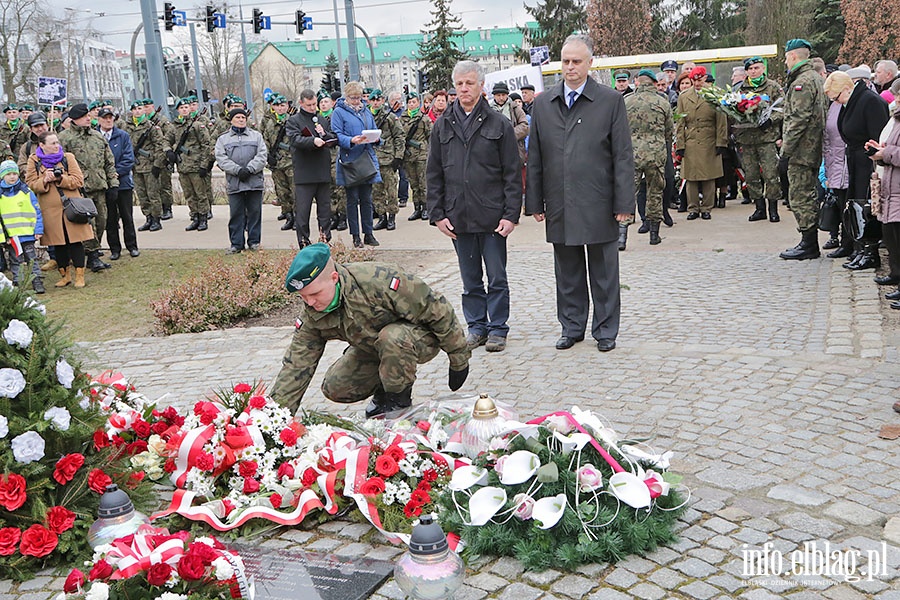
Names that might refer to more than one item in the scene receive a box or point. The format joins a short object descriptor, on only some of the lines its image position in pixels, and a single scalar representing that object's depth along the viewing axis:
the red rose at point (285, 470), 4.42
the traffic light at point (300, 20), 36.69
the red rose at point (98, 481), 4.12
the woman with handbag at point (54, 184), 10.93
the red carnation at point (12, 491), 3.87
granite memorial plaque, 3.59
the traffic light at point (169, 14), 28.73
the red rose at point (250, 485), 4.38
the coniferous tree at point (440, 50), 46.22
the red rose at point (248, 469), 4.43
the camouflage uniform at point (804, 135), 9.77
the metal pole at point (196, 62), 37.94
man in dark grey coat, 6.75
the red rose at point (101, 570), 3.17
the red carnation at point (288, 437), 4.54
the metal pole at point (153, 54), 19.80
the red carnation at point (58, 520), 3.95
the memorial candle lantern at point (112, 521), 3.92
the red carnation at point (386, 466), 4.21
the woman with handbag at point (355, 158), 12.09
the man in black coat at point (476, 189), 7.12
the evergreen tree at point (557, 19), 46.22
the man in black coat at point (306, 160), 11.72
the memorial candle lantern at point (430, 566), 3.18
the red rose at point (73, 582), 3.25
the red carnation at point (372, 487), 4.15
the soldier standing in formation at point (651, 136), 11.49
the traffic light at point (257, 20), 35.25
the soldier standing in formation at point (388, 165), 14.37
